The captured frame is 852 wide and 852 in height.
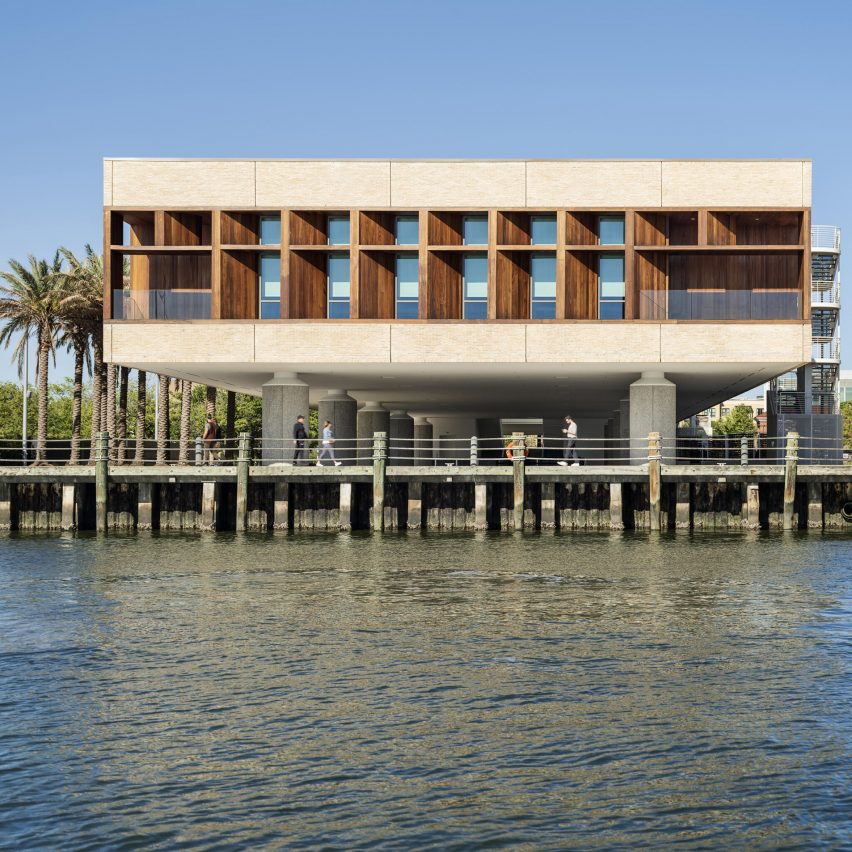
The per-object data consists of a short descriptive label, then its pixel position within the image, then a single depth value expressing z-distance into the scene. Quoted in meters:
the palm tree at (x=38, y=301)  57.31
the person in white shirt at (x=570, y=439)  34.91
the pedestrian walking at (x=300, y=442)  36.03
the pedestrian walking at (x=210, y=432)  38.84
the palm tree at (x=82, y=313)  54.50
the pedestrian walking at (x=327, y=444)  35.42
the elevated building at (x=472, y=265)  36.62
